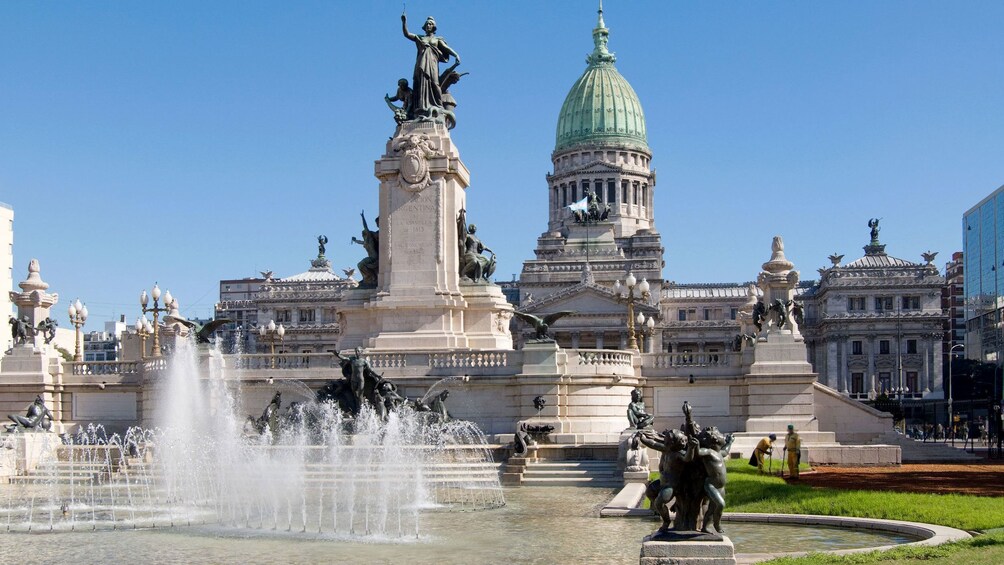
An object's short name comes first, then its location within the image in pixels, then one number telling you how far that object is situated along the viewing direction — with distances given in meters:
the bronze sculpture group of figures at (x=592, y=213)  150.75
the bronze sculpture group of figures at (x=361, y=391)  38.31
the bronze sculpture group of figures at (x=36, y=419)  41.09
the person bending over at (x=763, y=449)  32.66
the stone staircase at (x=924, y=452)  45.00
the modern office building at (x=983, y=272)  112.94
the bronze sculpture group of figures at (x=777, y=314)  44.12
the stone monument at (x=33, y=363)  45.75
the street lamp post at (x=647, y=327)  68.69
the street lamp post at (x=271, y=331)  59.83
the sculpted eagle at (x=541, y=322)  41.25
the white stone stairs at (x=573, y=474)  33.31
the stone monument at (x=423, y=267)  44.72
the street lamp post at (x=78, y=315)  55.41
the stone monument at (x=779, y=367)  43.53
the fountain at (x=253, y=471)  26.56
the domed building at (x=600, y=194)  139.00
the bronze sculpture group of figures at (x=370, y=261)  46.72
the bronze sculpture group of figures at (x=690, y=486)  15.79
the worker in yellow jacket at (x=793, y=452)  30.86
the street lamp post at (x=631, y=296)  46.12
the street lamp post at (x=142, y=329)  60.01
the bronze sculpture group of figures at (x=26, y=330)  46.53
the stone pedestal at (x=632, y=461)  30.92
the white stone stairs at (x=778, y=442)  40.33
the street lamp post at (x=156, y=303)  53.22
